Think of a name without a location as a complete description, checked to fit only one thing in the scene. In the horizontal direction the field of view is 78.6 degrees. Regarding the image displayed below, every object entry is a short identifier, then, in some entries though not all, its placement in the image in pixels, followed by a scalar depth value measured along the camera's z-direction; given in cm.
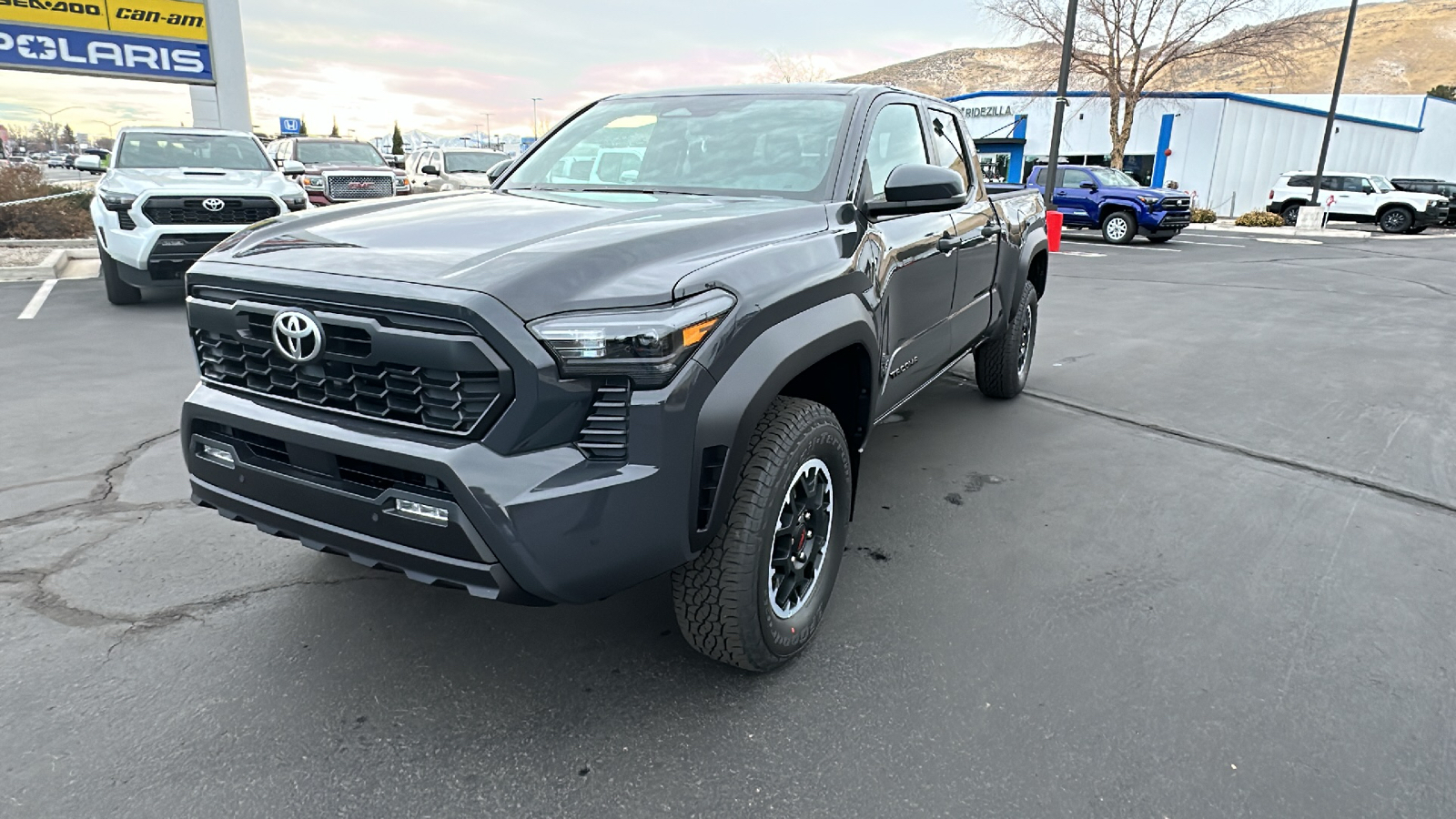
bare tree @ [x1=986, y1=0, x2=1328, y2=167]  3216
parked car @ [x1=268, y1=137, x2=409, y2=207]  1466
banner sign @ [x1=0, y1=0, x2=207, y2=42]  1513
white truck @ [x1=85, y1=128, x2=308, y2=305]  846
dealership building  3619
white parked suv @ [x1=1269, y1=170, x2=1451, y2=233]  2795
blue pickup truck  1952
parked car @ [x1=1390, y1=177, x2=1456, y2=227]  2962
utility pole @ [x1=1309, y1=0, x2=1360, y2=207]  2545
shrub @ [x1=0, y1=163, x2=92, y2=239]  1431
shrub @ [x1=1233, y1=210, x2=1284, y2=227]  2745
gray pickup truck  209
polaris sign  1524
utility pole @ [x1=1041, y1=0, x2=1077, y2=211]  1587
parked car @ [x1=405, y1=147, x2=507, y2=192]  1533
